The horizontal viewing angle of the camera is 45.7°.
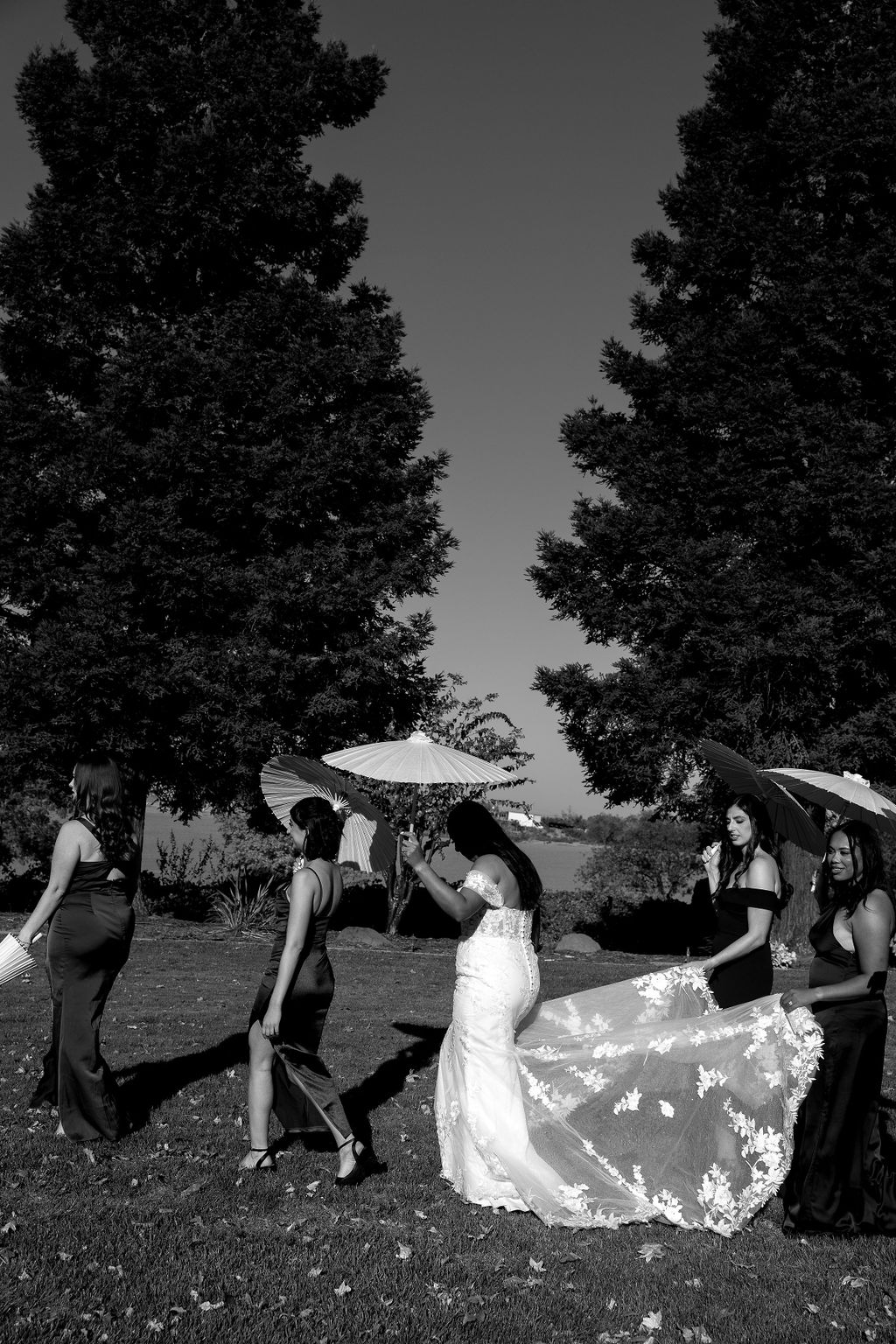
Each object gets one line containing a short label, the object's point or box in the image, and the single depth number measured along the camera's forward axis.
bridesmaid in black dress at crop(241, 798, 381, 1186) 6.29
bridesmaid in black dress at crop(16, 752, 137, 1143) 6.68
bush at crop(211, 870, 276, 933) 20.55
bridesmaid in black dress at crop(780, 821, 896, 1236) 5.91
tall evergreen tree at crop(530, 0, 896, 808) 20.14
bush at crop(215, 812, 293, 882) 25.74
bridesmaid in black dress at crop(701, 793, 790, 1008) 6.66
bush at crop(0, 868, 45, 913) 22.62
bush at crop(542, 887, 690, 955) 24.67
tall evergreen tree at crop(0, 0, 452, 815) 20.53
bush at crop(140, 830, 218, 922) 22.17
